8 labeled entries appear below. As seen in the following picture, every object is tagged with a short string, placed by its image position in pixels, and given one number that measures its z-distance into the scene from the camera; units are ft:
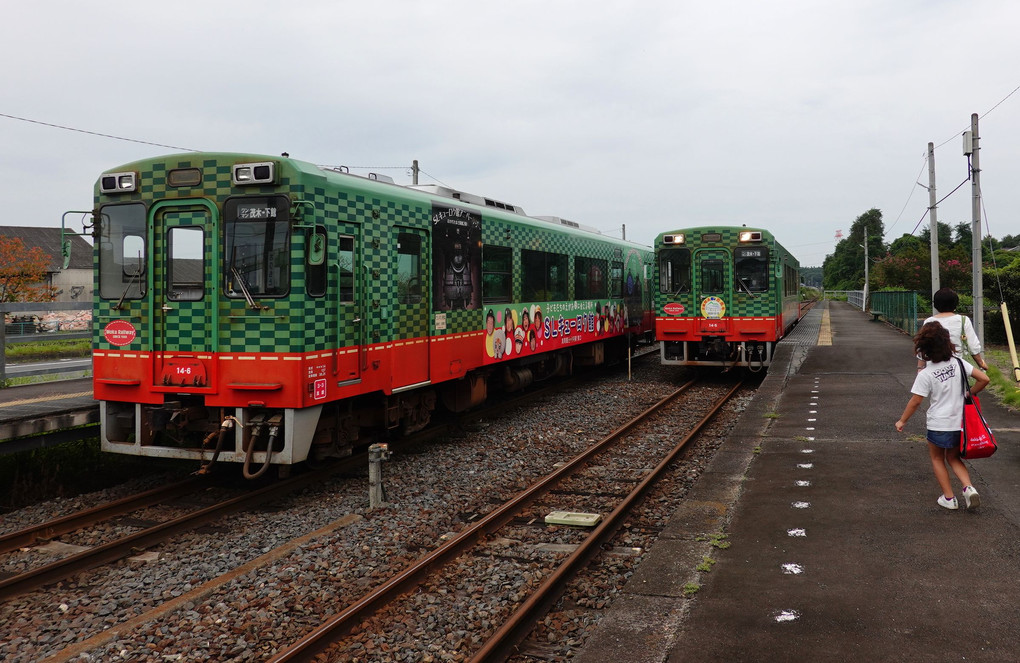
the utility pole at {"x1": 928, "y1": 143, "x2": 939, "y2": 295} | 65.21
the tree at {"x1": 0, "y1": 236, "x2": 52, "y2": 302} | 96.07
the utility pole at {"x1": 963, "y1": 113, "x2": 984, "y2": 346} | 43.65
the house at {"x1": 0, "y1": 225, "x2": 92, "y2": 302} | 150.71
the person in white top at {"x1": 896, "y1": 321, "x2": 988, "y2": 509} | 18.56
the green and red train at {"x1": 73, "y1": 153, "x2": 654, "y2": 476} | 23.48
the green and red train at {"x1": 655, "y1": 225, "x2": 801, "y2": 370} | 51.26
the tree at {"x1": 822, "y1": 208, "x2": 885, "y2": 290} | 306.96
